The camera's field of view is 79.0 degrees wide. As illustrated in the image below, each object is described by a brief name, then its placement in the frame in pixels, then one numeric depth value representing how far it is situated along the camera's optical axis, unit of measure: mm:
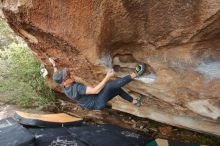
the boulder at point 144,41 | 1586
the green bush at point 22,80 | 3192
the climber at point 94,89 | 1804
